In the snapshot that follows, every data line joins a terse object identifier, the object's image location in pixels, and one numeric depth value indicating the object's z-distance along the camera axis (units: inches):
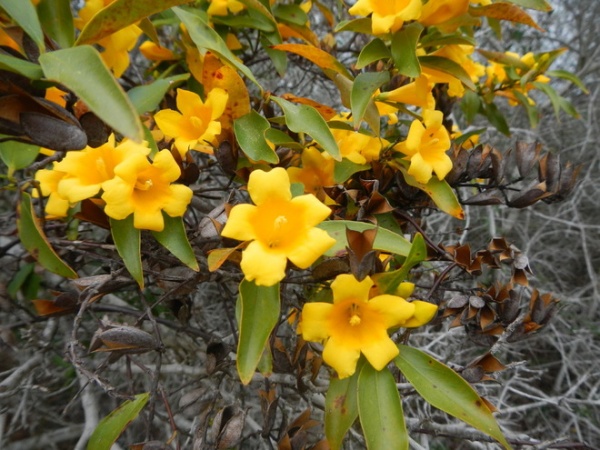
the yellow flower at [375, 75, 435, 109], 6.8
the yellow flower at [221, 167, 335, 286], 4.8
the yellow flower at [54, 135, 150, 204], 5.4
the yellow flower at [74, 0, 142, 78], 6.8
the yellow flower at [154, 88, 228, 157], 6.4
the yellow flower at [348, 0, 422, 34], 6.2
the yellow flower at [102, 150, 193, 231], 5.2
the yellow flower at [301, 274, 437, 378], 5.3
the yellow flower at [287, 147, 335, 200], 7.1
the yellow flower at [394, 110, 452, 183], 6.6
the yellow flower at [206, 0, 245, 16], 8.1
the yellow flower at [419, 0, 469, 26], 6.3
